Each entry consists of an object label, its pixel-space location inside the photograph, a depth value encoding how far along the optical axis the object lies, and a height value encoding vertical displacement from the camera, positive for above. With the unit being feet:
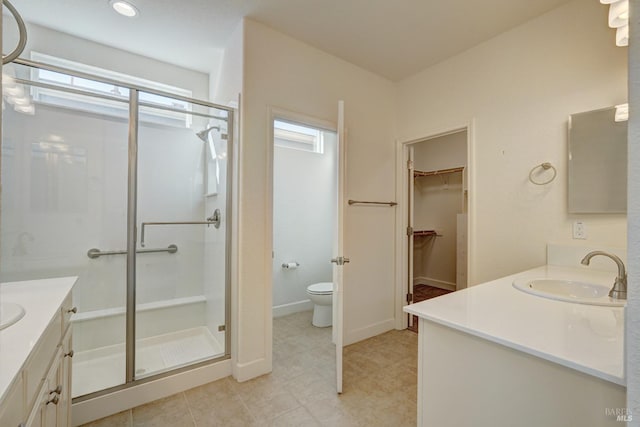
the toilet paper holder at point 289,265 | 11.28 -1.97
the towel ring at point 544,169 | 6.59 +1.14
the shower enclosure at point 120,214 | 6.57 +0.00
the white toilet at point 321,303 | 9.77 -3.07
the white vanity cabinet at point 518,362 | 2.63 -1.54
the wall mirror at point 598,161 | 5.70 +1.21
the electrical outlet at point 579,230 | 6.14 -0.25
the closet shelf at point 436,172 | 14.42 +2.39
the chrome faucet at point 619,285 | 3.99 -0.94
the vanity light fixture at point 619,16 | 4.33 +3.18
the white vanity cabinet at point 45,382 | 2.39 -1.77
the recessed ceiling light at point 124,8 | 6.52 +4.86
